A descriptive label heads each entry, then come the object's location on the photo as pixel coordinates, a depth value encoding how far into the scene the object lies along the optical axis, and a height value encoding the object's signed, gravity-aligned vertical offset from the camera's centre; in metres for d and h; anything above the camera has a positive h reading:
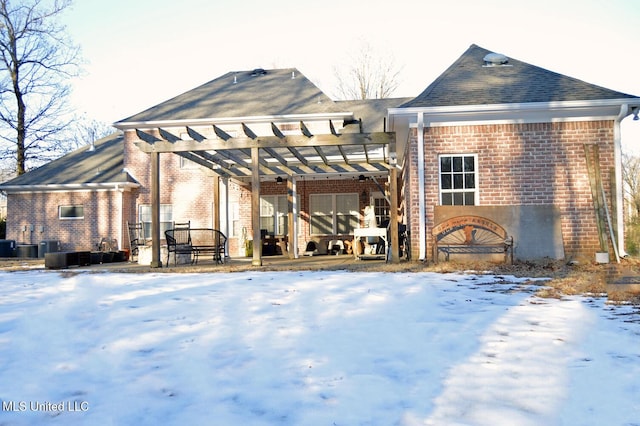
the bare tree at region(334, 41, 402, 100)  33.88 +9.78
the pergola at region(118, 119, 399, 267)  10.88 +1.95
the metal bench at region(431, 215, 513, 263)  10.52 -0.20
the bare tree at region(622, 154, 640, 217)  31.18 +3.30
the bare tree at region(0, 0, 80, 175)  24.83 +7.28
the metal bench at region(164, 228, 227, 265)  12.22 -0.36
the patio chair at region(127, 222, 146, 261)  18.36 +0.06
